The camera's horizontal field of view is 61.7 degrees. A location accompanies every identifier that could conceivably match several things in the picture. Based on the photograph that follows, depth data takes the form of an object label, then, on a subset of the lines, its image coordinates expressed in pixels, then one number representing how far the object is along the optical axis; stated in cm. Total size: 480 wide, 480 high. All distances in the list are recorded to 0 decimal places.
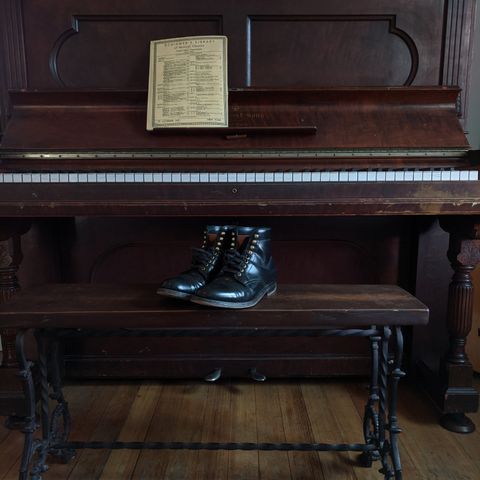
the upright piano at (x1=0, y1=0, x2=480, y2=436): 116
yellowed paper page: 138
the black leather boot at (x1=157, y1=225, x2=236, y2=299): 92
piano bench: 91
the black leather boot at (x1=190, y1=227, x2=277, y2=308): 90
